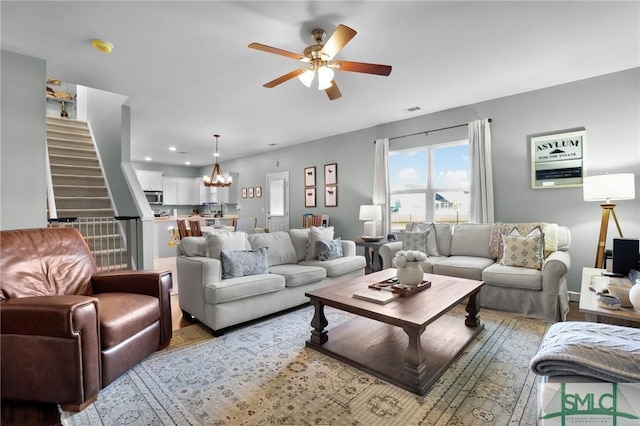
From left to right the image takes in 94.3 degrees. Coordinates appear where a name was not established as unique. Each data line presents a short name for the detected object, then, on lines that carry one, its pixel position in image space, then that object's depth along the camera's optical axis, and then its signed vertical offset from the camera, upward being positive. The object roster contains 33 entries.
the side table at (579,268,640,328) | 1.57 -0.57
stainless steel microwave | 9.58 +0.62
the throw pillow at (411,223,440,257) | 4.15 -0.34
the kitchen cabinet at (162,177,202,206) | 10.00 +0.86
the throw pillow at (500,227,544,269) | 3.23 -0.45
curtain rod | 4.58 +1.33
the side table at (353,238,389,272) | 4.77 -0.69
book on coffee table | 2.19 -0.64
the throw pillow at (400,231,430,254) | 4.10 -0.41
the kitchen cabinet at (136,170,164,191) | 9.36 +1.17
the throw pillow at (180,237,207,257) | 3.11 -0.33
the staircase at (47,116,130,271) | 4.53 +0.46
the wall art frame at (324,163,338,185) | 6.33 +0.85
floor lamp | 2.94 +0.17
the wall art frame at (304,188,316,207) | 6.83 +0.38
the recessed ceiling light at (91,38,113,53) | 2.68 +1.58
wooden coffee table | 1.88 -1.05
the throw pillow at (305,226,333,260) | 3.98 -0.35
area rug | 1.62 -1.11
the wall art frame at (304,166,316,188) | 6.79 +0.86
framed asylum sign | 3.71 +0.64
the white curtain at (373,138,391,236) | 5.41 +0.56
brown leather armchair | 1.62 -0.62
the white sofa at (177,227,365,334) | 2.70 -0.65
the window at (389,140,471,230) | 4.75 +0.47
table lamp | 5.06 -0.06
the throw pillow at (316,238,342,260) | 3.85 -0.49
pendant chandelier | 7.39 +0.88
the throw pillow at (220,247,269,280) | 2.94 -0.49
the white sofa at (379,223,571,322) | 2.91 -0.64
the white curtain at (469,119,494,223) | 4.28 +0.57
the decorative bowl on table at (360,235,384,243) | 4.92 -0.43
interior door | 7.60 +0.34
